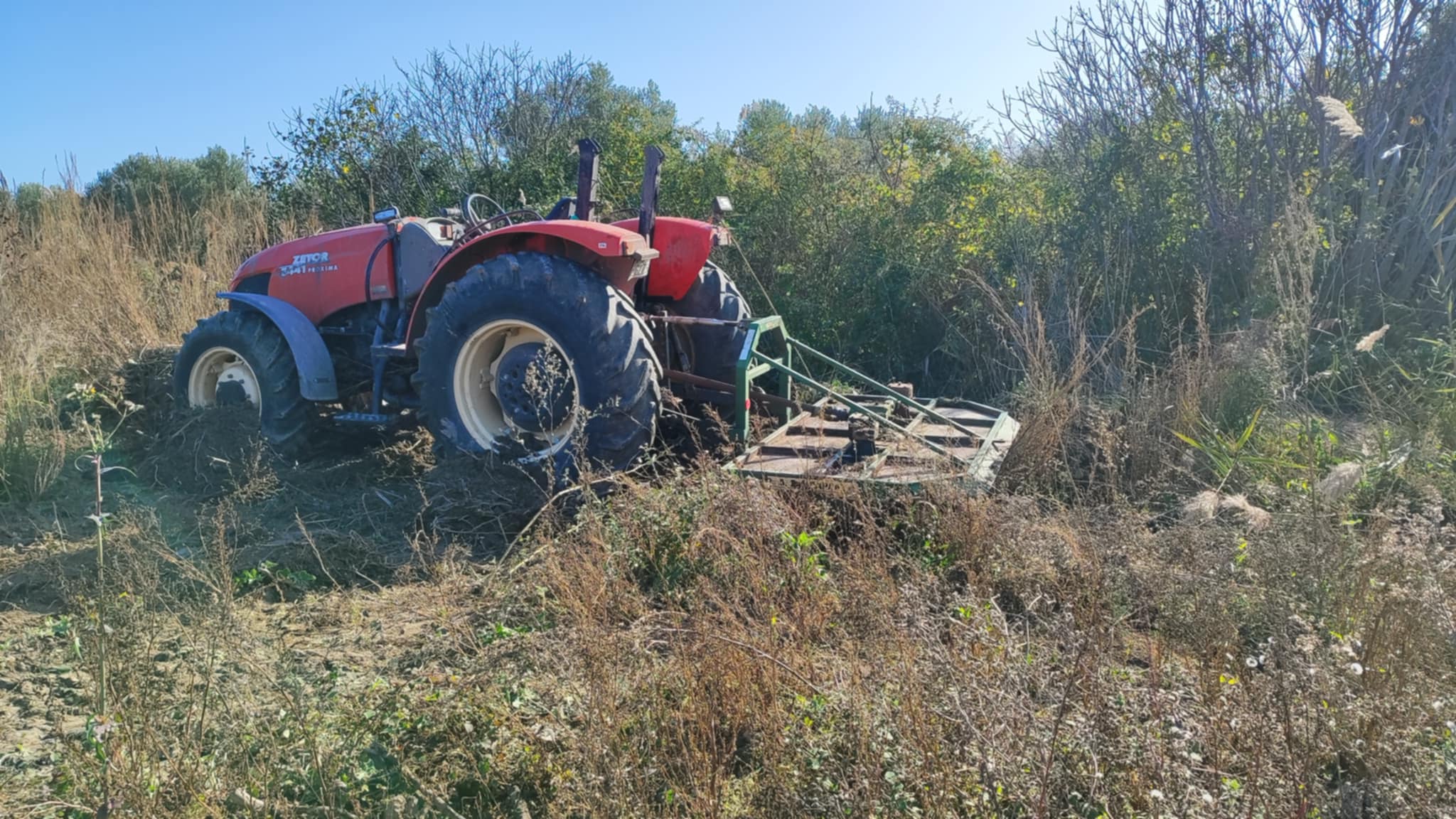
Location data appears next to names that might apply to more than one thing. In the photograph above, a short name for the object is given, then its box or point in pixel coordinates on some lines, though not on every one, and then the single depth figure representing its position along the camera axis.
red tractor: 4.36
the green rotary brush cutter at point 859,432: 4.12
